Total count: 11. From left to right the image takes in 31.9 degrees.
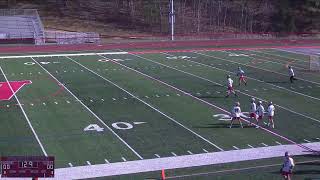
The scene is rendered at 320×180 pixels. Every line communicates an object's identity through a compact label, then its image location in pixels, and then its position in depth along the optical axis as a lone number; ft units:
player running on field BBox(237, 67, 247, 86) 96.94
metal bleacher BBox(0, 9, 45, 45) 181.88
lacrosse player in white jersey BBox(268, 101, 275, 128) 68.33
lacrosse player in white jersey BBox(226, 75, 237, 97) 86.28
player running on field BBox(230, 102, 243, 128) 68.33
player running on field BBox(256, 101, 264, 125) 70.13
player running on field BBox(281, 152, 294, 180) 47.73
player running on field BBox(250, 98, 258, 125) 69.97
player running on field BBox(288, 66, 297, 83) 99.62
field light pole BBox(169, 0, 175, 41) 183.28
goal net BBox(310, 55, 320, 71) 116.39
